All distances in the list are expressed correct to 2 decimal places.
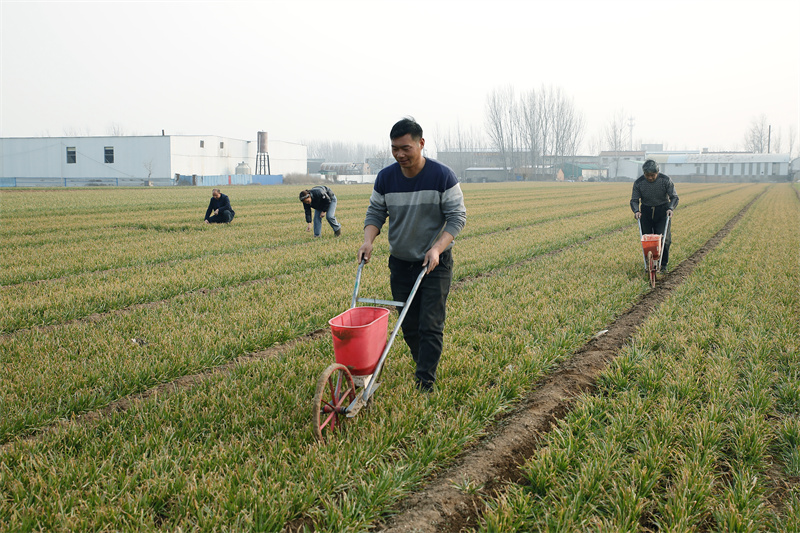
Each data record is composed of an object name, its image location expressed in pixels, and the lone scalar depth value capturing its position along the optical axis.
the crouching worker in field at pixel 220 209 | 17.12
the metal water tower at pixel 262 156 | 72.97
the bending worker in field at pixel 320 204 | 13.69
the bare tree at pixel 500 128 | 96.44
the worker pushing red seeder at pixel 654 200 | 9.59
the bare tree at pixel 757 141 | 127.12
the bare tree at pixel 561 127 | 97.78
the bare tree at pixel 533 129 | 97.19
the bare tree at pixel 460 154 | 113.82
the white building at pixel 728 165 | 89.50
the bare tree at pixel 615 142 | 122.50
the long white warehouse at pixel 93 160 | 56.91
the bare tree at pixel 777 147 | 135.16
